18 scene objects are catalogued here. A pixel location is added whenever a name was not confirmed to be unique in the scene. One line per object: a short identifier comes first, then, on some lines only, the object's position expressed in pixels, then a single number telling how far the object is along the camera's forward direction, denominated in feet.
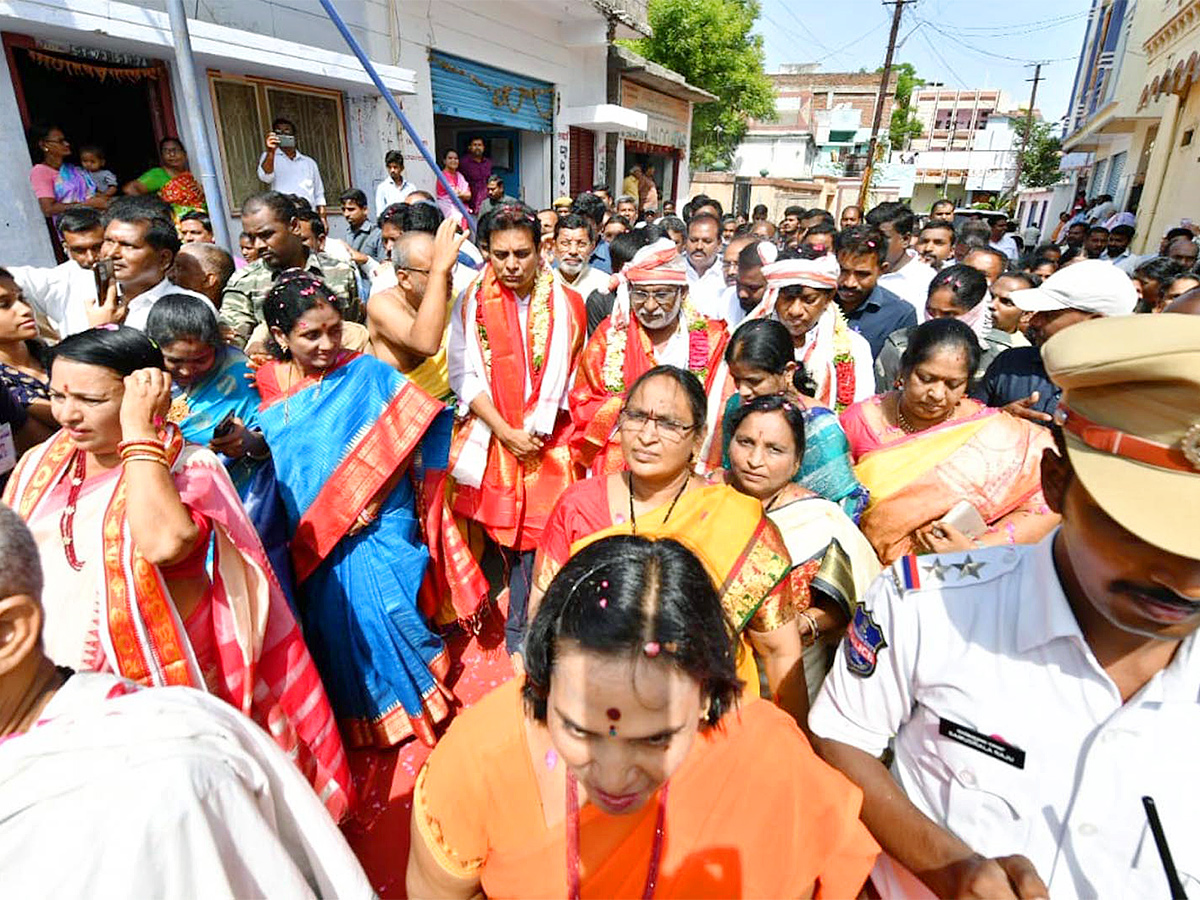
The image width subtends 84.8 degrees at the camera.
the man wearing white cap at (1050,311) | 8.64
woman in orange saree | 3.66
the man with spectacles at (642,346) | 10.16
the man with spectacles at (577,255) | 15.43
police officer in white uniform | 2.83
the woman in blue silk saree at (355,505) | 8.24
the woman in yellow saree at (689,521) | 5.81
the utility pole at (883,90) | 66.49
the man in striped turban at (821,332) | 10.51
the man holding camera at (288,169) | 21.99
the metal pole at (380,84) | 17.88
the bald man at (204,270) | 11.60
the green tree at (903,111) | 153.99
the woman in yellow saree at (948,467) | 7.00
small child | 17.99
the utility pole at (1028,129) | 125.70
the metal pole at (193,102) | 15.07
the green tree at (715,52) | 72.02
